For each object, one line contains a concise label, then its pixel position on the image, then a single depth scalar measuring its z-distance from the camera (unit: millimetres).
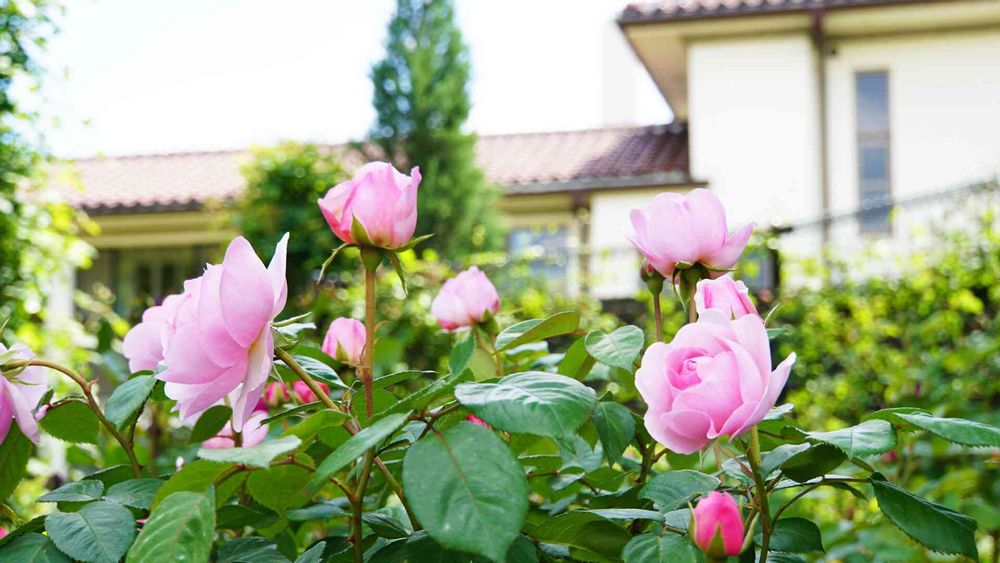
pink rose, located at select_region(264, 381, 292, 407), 1202
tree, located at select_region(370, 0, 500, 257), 9891
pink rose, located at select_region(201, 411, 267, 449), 894
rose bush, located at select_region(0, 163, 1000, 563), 549
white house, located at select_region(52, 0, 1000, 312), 9398
